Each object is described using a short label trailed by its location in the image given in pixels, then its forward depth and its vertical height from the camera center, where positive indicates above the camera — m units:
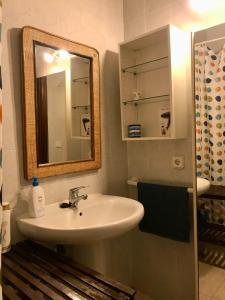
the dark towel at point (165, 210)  1.61 -0.48
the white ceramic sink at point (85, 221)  1.14 -0.42
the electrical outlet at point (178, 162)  1.67 -0.16
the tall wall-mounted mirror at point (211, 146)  1.48 -0.05
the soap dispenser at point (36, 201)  1.28 -0.31
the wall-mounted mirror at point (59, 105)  1.35 +0.22
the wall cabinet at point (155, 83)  1.55 +0.38
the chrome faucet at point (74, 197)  1.47 -0.34
